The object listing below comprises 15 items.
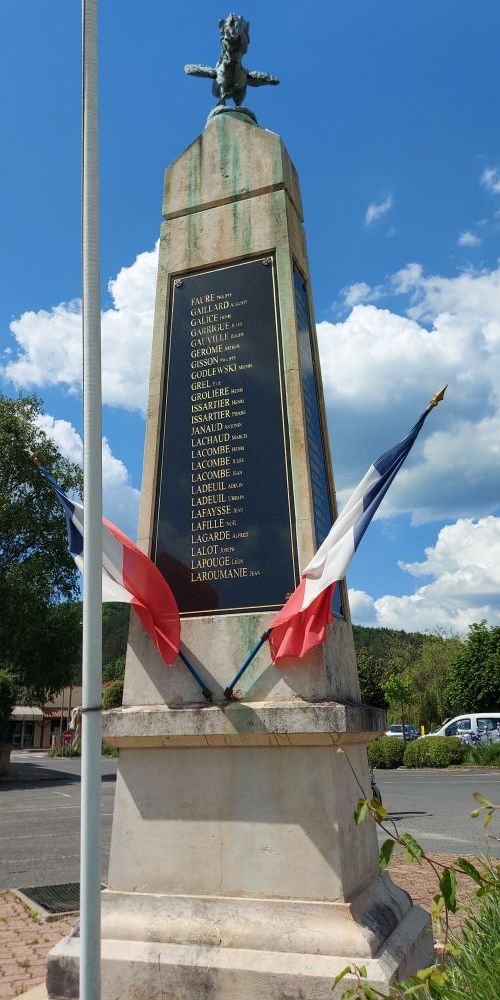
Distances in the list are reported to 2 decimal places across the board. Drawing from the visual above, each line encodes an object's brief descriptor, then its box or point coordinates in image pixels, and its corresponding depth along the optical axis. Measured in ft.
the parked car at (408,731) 153.05
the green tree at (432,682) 167.02
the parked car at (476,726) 98.94
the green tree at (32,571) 81.25
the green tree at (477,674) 134.92
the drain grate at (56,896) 23.31
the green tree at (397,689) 108.06
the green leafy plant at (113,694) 154.30
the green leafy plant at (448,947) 8.99
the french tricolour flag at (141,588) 15.83
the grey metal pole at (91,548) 9.99
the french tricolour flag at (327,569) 14.66
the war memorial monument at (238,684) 13.34
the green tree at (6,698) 77.10
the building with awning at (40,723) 215.92
